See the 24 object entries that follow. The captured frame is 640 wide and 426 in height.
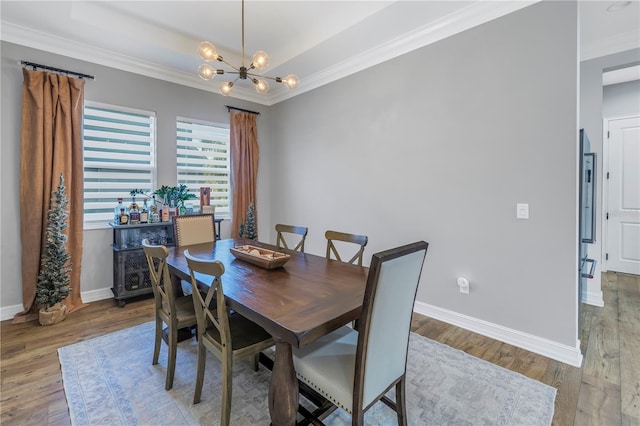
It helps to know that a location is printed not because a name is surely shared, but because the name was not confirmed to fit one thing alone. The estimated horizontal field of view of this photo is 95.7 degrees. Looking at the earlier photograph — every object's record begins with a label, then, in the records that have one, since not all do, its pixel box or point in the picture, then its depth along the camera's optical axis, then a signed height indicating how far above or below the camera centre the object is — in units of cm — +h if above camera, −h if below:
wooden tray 199 -34
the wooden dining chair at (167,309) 182 -69
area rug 164 -117
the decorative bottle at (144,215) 344 -6
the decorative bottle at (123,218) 329 -9
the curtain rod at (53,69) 289 +148
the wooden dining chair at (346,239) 226 -24
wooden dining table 126 -47
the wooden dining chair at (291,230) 270 -20
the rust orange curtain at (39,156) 290 +57
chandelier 223 +117
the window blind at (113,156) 336 +66
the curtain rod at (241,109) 441 +157
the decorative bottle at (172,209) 371 +1
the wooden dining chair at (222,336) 146 -72
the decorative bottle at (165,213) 359 -4
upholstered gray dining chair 117 -68
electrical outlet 271 -72
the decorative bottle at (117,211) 333 -1
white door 430 +16
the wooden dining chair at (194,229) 288 -20
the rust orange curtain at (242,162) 445 +74
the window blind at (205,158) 407 +76
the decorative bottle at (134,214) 337 -4
